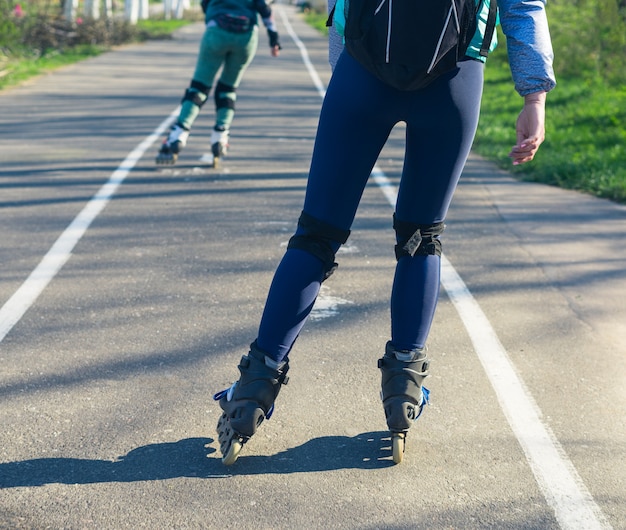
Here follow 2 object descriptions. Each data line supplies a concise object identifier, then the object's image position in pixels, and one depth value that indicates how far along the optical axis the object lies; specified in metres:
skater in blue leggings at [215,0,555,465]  3.26
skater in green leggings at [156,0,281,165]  9.48
